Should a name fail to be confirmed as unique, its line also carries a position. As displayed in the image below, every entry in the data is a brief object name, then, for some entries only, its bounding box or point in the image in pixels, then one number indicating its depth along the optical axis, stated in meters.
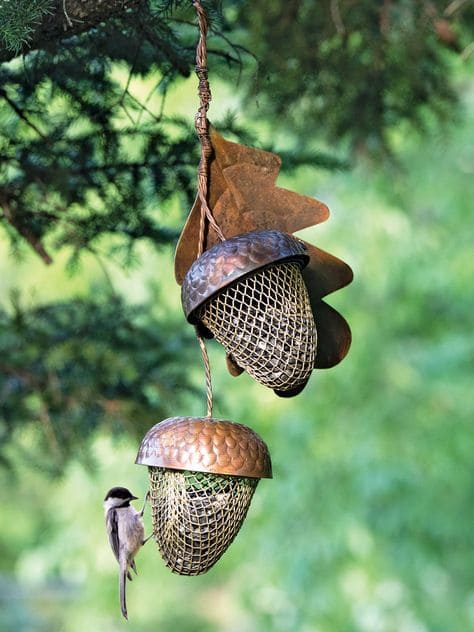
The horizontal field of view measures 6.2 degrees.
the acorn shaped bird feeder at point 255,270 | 3.94
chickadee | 4.34
